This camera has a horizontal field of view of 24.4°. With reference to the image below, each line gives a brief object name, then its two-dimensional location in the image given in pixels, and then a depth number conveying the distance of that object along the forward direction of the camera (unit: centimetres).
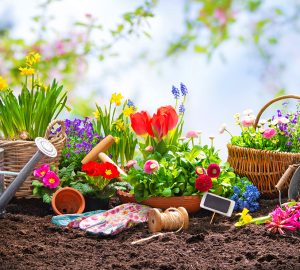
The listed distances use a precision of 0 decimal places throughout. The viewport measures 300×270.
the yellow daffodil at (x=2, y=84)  383
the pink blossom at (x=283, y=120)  387
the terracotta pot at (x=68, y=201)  367
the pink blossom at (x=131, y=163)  388
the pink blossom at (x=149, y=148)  380
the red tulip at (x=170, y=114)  379
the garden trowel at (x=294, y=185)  359
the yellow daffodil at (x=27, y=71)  388
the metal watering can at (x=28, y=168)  313
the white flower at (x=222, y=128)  399
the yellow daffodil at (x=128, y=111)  407
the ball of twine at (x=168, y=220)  324
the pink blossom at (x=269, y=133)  381
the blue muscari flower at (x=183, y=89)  398
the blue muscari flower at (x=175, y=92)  399
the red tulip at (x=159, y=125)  378
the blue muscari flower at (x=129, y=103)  416
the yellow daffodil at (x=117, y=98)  411
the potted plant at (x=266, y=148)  384
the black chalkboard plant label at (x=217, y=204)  344
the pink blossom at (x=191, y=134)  391
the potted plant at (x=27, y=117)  383
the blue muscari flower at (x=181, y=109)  399
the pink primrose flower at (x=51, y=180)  369
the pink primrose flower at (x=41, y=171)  371
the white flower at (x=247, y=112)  409
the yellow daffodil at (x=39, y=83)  395
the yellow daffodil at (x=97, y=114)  418
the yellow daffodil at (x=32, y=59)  394
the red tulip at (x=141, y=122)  381
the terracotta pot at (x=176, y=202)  358
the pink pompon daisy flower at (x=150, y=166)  354
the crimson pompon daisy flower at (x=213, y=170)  359
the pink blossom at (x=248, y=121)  400
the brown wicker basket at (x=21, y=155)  380
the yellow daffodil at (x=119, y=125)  412
